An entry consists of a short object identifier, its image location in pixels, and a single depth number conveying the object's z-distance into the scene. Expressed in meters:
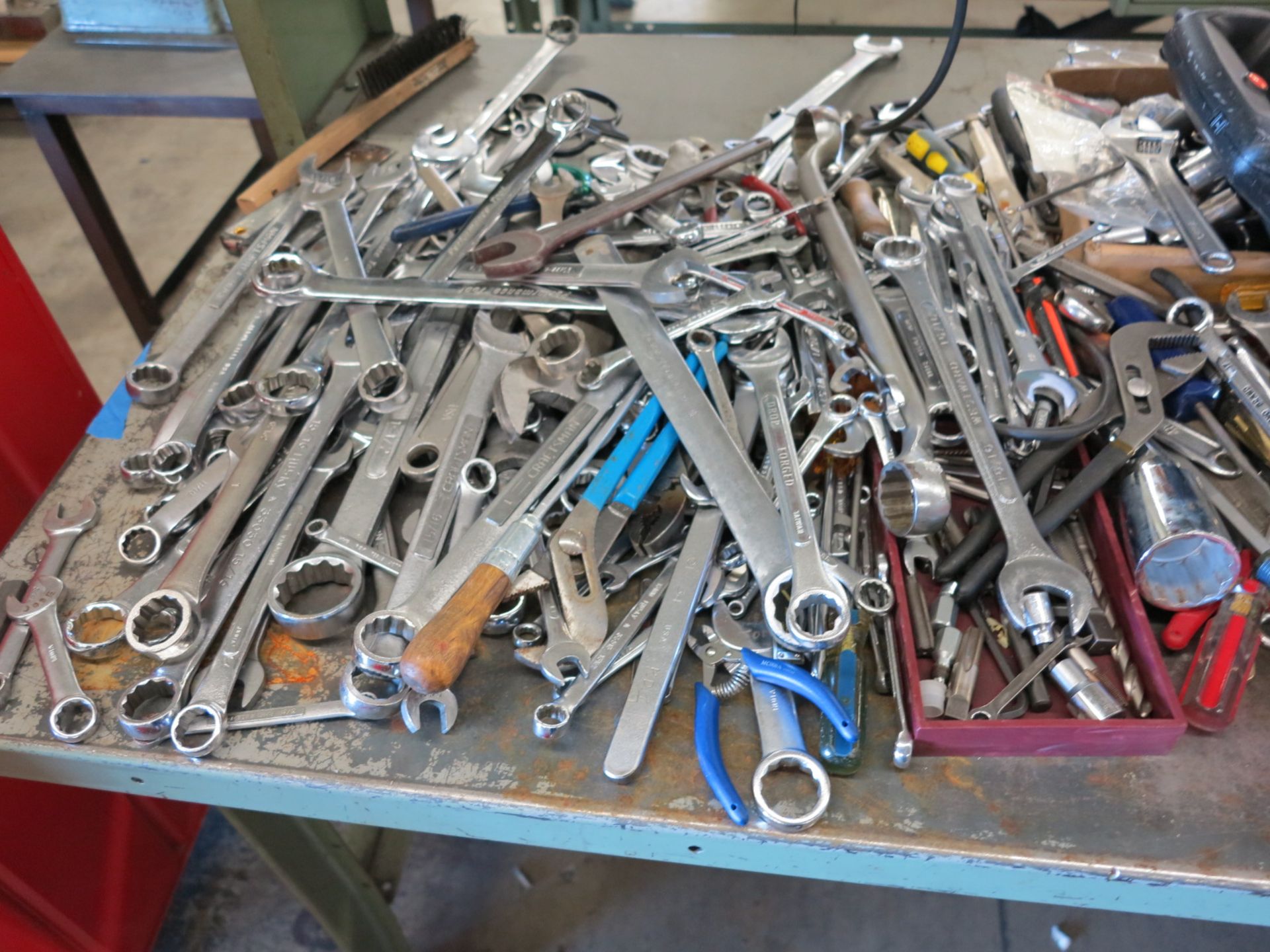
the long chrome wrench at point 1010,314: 1.08
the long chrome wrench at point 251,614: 0.89
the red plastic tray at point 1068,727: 0.81
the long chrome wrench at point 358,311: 1.16
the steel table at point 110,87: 1.86
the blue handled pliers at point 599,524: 0.94
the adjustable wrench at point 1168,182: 1.15
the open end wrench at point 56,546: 0.98
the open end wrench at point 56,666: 0.90
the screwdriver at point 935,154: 1.44
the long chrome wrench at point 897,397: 0.96
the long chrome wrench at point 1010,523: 0.91
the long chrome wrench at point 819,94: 1.51
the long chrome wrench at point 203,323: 1.23
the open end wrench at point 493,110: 1.54
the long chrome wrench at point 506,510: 0.92
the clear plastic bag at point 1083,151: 1.29
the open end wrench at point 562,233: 1.24
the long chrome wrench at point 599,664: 0.87
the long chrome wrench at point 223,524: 0.94
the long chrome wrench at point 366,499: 0.96
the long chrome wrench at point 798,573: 0.88
